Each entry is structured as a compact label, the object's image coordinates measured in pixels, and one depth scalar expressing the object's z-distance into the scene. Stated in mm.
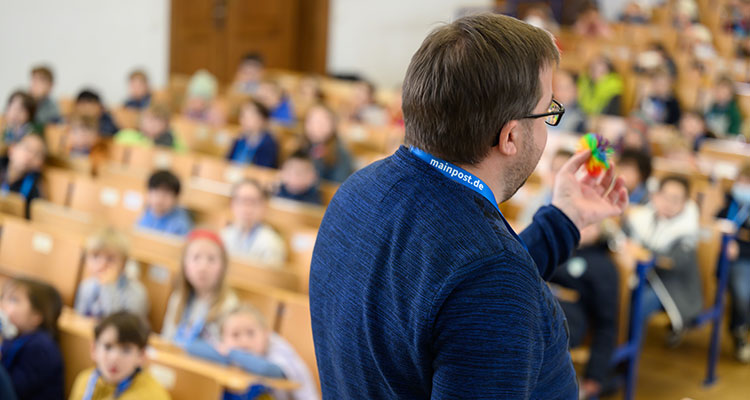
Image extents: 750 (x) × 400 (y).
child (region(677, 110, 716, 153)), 6337
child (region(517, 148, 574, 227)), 4141
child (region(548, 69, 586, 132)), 6632
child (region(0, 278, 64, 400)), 2705
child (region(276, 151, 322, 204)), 4516
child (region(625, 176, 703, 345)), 3750
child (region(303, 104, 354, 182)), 5293
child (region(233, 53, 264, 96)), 7941
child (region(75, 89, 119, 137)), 6221
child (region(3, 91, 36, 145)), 5555
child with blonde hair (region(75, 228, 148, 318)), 3244
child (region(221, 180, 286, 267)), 3764
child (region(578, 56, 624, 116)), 7773
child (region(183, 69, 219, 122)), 6988
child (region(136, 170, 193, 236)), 4051
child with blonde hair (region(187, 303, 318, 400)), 2703
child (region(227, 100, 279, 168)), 5695
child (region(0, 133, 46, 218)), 4633
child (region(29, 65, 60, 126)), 6285
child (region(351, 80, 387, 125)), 7051
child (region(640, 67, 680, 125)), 7375
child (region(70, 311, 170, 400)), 2371
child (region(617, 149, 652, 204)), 4555
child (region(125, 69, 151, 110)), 7113
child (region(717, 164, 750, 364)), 4184
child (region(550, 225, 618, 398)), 3232
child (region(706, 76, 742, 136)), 7285
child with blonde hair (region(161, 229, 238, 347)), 3016
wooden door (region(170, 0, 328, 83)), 8430
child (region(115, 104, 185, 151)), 5805
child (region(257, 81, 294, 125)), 7066
